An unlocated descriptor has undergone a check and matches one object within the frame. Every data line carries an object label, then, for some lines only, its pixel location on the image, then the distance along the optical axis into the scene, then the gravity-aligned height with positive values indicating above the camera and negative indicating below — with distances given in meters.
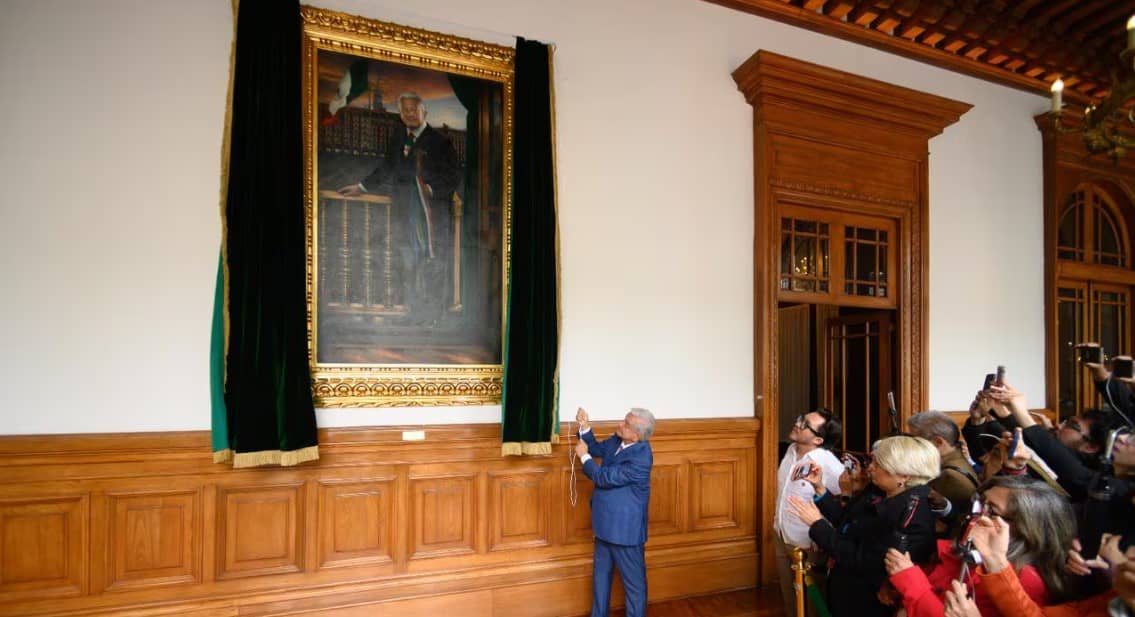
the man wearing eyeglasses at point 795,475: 3.68 -0.87
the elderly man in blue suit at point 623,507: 4.01 -1.12
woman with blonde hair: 2.68 -0.85
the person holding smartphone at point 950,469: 2.96 -0.71
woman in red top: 2.26 -0.75
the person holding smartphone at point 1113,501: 2.35 -0.64
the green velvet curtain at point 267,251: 3.80 +0.41
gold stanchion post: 2.88 -1.10
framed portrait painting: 4.15 +0.71
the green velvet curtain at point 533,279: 4.41 +0.28
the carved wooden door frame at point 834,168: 5.36 +1.32
